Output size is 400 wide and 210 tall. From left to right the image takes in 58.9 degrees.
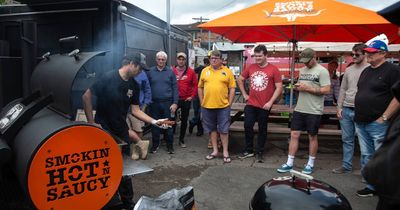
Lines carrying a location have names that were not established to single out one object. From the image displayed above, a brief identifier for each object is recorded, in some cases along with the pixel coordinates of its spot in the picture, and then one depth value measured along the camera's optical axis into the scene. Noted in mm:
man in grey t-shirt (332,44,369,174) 4848
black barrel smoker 2395
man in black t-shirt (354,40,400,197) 4070
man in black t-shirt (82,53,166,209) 3676
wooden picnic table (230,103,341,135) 6332
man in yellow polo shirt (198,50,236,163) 5684
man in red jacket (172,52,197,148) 6753
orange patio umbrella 5402
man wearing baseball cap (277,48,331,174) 4957
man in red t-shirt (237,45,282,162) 5520
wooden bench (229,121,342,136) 6393
